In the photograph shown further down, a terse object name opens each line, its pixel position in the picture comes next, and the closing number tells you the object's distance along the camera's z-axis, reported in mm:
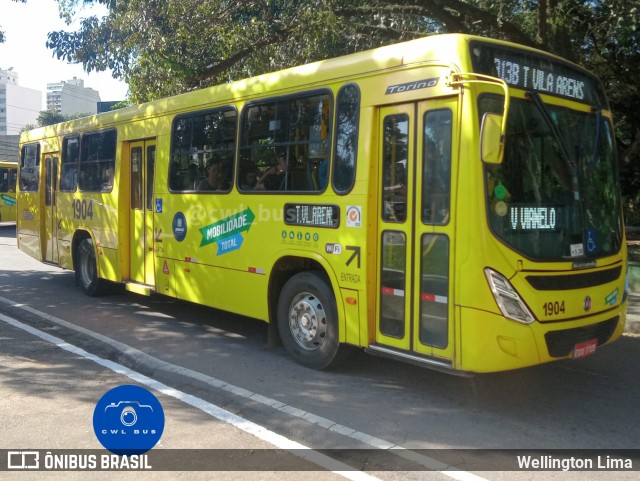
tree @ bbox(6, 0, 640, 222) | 11531
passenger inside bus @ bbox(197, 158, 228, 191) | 7620
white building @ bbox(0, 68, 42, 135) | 120062
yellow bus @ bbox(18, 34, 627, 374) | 4949
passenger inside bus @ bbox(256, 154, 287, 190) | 6695
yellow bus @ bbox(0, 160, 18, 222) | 27727
